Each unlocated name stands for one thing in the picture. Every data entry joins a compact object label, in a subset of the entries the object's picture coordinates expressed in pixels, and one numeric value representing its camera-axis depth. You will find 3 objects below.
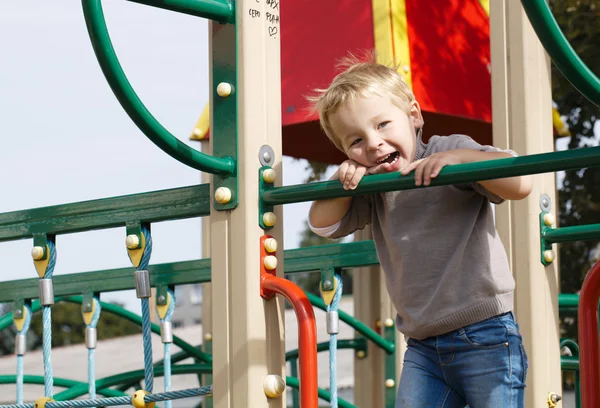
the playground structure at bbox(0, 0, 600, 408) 3.26
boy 3.33
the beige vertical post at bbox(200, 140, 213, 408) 5.91
